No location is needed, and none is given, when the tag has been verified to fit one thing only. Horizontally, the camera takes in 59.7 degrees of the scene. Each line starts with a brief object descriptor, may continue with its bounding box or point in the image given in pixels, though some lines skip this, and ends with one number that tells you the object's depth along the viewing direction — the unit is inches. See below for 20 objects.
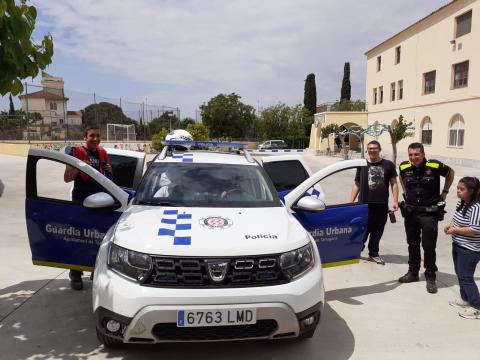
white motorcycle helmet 352.2
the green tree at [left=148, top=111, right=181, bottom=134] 1328.7
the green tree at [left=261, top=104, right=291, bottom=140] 1985.7
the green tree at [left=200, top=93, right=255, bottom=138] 1544.0
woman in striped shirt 150.0
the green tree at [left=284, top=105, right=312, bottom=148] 1982.0
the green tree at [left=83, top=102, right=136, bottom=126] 1103.0
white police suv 104.6
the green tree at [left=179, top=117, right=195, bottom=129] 1507.1
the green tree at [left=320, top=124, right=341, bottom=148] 1493.2
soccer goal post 1202.6
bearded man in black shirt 212.2
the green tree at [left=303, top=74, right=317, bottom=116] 2183.8
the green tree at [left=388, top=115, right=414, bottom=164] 1013.8
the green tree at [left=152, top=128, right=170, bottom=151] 1162.0
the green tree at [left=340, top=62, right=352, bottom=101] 2185.0
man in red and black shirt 176.7
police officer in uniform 179.3
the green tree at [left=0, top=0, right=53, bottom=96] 116.1
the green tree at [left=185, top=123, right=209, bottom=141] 1118.4
